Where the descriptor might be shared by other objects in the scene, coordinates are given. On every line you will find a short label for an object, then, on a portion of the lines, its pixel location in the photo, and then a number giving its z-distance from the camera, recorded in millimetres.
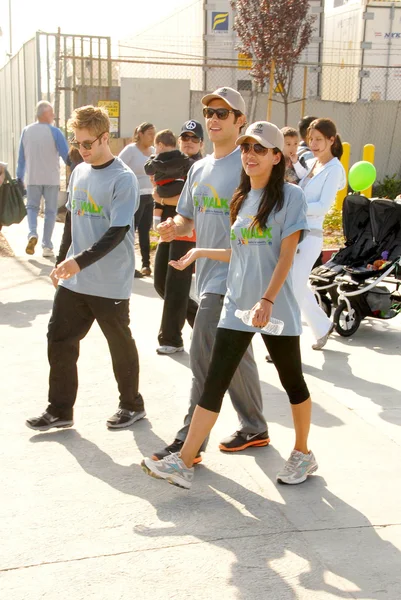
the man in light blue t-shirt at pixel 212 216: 4418
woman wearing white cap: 3924
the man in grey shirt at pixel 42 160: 11172
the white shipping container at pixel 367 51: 19875
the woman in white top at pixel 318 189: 6348
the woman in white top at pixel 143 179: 10008
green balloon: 9562
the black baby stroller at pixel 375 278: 7410
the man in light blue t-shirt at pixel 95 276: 4656
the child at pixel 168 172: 6797
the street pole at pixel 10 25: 51938
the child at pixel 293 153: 7055
